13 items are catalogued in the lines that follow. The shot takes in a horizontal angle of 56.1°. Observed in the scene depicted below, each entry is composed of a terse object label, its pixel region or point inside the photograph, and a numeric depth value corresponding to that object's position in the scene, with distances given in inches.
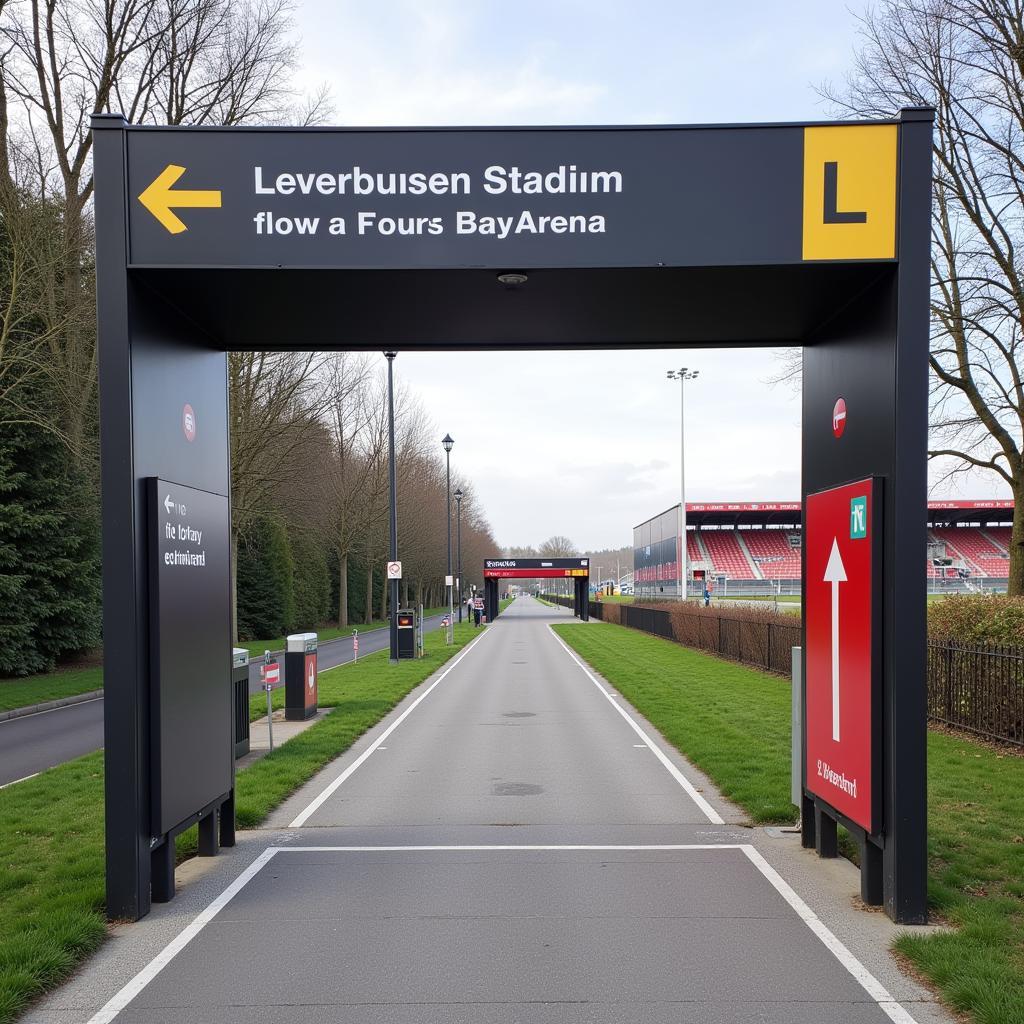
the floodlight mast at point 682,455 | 1823.3
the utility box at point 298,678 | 596.7
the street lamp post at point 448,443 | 1649.9
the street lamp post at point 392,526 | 1079.0
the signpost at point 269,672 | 502.9
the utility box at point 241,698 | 444.5
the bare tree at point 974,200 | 758.5
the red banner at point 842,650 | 229.0
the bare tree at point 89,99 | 839.7
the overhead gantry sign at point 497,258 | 222.7
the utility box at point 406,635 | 1108.5
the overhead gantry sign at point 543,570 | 2400.3
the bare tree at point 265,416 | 1066.7
